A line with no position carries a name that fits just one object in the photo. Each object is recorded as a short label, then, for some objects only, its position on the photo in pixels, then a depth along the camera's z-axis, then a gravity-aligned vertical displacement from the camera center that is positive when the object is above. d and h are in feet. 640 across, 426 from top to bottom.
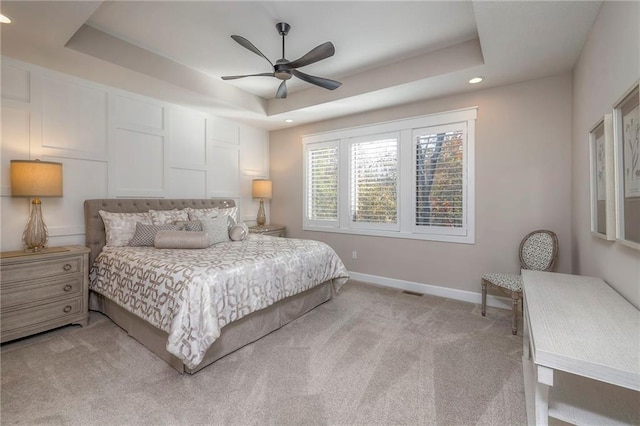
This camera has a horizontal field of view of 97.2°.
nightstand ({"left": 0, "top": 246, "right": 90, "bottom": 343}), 7.76 -2.23
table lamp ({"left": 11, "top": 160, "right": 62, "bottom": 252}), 8.37 +0.85
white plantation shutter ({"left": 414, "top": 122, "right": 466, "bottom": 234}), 11.66 +1.48
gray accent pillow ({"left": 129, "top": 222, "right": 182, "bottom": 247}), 10.27 -0.77
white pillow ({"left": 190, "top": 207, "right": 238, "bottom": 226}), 12.17 +0.03
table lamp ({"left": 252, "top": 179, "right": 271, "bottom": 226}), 16.22 +1.43
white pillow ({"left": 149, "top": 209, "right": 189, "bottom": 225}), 11.21 -0.09
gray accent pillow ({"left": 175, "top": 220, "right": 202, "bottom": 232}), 10.96 -0.44
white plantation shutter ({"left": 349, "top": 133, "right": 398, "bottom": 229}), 13.42 +1.55
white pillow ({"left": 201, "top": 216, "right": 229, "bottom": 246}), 11.08 -0.62
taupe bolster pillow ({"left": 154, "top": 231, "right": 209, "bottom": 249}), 9.82 -0.92
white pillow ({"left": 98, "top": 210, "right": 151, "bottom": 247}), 10.18 -0.49
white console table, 3.29 -1.72
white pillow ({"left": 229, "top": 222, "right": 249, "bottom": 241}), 11.84 -0.79
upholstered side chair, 8.85 -1.71
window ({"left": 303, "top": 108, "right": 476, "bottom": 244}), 11.68 +1.62
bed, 6.43 -2.09
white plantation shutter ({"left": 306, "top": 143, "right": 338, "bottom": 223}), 15.39 +1.73
